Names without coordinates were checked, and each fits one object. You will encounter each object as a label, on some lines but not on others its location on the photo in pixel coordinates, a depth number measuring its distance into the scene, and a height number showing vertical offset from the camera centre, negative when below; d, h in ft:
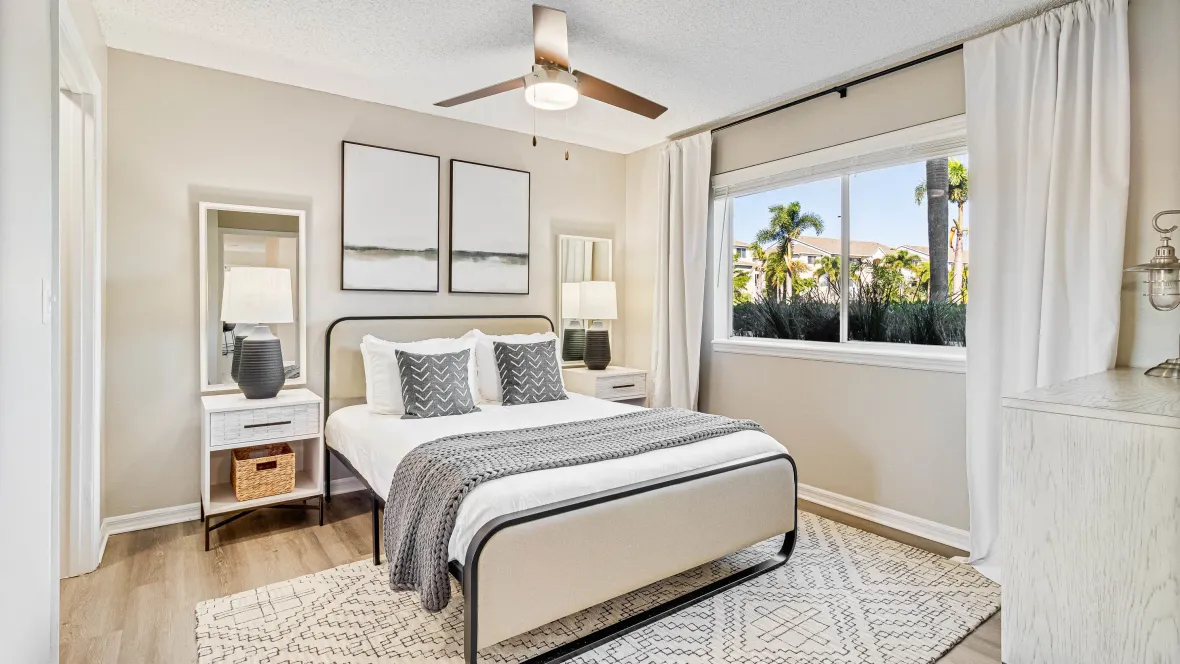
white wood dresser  4.68 -1.66
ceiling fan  7.96 +3.62
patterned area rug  6.85 -3.73
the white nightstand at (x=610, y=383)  14.34 -1.35
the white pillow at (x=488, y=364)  12.14 -0.75
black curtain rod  9.93 +4.69
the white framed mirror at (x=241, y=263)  10.83 +1.21
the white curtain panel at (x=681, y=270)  14.11 +1.44
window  10.52 +1.61
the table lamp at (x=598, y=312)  14.76 +0.41
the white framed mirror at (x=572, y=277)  15.12 +1.39
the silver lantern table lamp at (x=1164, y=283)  6.72 +0.57
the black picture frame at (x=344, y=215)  12.12 +2.31
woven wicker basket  9.96 -2.53
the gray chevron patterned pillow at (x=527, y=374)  11.75 -0.94
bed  6.23 -2.33
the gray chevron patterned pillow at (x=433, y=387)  10.43 -1.06
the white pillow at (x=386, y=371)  10.98 -0.83
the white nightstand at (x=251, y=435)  9.73 -1.86
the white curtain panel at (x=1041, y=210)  7.86 +1.74
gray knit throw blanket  6.56 -1.67
